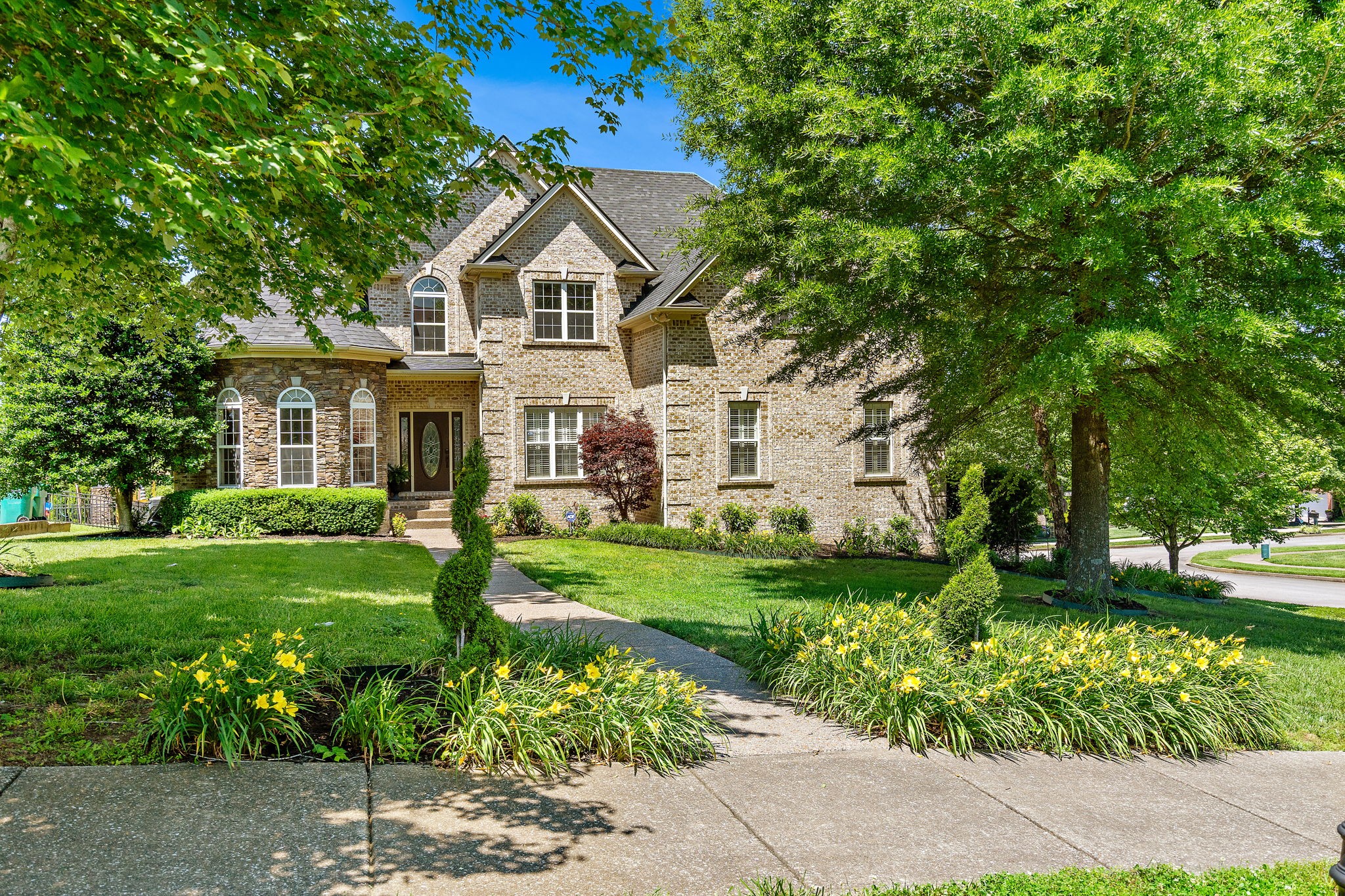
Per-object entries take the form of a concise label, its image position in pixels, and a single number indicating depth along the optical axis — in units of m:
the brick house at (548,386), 18.81
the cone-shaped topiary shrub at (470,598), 5.54
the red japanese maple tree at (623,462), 19.42
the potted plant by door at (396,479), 21.89
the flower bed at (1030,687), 5.76
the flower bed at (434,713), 4.75
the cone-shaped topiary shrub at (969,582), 6.83
